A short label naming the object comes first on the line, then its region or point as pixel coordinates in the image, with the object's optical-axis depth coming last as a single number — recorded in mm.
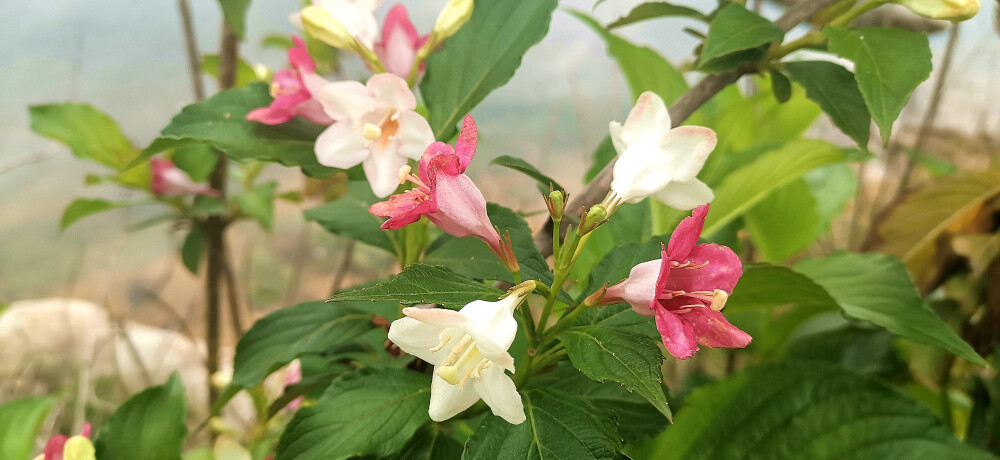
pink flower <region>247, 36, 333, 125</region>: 420
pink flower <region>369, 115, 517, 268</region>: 300
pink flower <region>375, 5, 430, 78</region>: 441
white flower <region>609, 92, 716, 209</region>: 310
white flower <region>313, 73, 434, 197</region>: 384
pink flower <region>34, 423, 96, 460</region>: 398
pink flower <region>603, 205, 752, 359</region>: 263
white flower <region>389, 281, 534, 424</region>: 247
